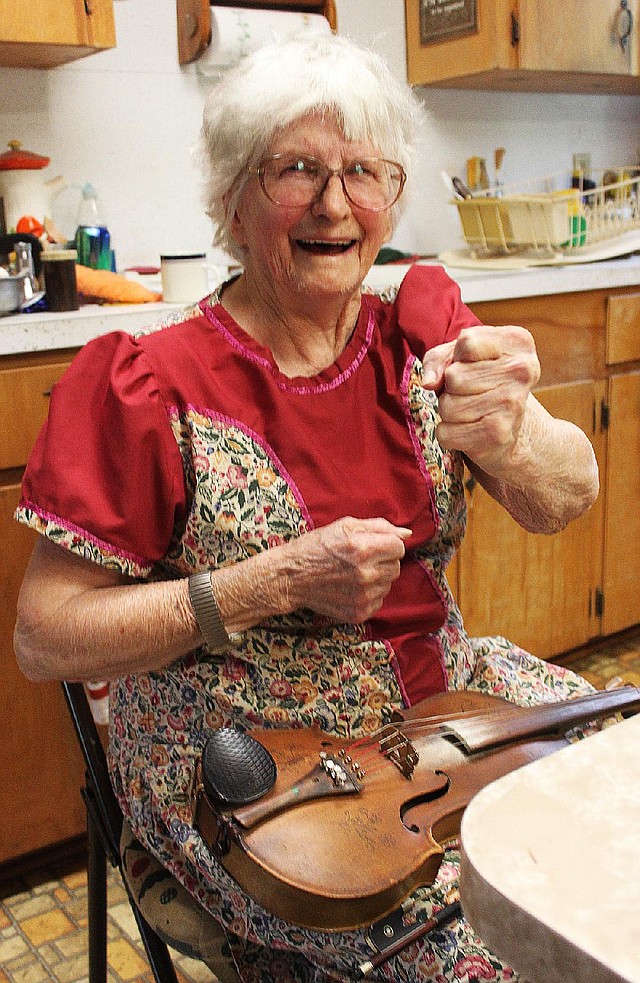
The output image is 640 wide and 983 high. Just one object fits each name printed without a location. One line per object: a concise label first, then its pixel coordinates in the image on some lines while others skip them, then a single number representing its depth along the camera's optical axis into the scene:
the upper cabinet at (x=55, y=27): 2.02
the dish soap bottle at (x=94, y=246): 2.35
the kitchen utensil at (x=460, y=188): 2.96
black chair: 1.14
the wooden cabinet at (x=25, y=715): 1.81
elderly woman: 1.11
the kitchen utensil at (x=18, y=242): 2.14
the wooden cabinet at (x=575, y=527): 2.47
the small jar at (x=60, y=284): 1.98
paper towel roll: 2.55
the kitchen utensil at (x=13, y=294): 1.91
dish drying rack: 2.67
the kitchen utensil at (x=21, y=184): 2.29
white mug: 2.15
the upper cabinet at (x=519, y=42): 2.84
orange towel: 2.13
